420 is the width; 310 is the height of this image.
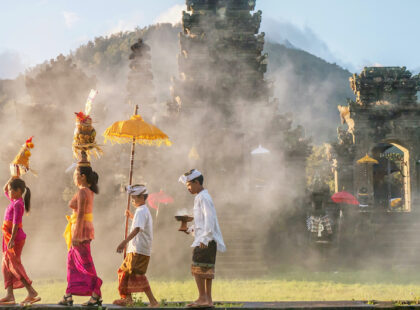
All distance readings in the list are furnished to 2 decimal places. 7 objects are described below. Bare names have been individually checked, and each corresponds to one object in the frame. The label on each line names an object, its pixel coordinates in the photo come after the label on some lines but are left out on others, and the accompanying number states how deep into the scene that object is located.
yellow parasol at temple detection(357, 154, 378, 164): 47.02
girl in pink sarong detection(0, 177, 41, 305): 16.58
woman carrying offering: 15.66
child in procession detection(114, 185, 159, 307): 15.95
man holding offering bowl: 15.25
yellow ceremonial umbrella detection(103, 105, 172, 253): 18.31
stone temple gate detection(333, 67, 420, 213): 47.84
